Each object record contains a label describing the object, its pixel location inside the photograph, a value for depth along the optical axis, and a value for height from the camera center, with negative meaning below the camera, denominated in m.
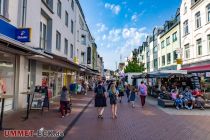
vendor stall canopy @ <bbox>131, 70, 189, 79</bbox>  11.15 +0.21
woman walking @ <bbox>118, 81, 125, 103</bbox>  11.12 -1.14
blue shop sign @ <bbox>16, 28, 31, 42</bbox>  7.06 +2.07
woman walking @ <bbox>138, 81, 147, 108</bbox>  9.22 -1.09
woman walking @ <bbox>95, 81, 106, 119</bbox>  6.44 -1.02
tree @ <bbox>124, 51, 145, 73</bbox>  33.24 +2.28
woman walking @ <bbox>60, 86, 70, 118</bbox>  6.61 -1.05
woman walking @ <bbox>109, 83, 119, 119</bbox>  6.51 -1.00
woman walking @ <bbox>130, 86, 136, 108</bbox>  9.57 -1.18
